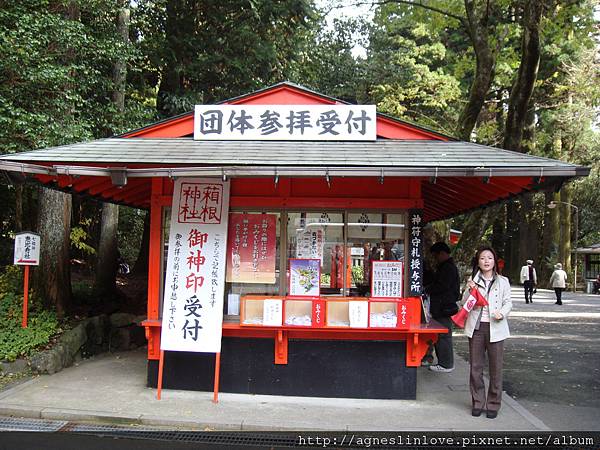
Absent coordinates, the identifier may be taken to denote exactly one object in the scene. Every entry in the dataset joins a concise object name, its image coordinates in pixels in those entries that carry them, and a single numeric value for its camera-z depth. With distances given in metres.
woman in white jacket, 6.42
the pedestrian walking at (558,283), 22.14
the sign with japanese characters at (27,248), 8.84
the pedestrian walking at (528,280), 23.06
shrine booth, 6.92
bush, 8.51
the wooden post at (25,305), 8.65
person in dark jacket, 8.77
